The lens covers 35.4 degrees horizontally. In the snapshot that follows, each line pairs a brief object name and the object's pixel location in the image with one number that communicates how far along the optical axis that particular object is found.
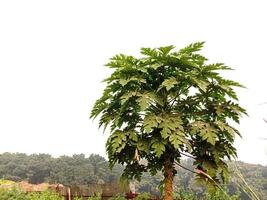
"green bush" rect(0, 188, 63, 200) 10.67
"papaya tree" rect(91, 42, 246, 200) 5.80
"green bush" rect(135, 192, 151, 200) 7.91
